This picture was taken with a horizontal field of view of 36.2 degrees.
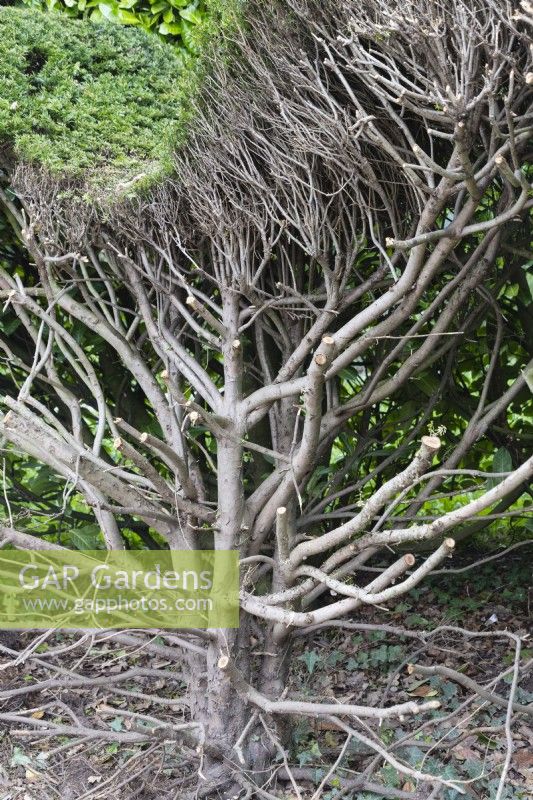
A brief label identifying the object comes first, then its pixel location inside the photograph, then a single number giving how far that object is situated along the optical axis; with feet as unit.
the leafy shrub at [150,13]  16.42
